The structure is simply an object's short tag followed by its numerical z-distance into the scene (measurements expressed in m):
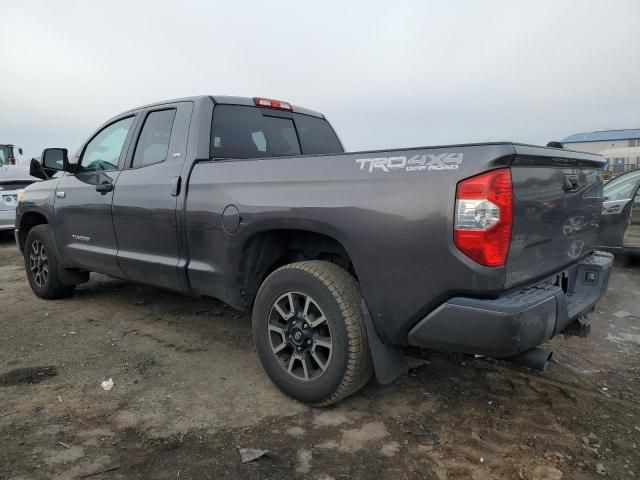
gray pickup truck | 2.15
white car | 9.23
